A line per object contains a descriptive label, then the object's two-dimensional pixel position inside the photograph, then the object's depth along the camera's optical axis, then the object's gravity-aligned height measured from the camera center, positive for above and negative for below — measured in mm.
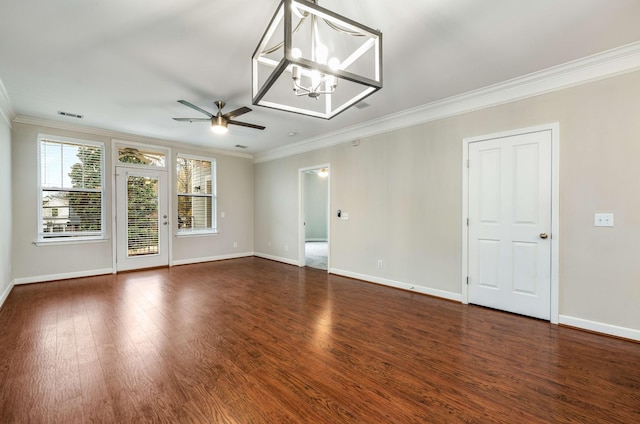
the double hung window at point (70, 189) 4625 +340
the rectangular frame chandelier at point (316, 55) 1426 +1041
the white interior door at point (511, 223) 3031 -166
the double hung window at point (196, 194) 6148 +335
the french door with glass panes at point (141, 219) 5289 -193
